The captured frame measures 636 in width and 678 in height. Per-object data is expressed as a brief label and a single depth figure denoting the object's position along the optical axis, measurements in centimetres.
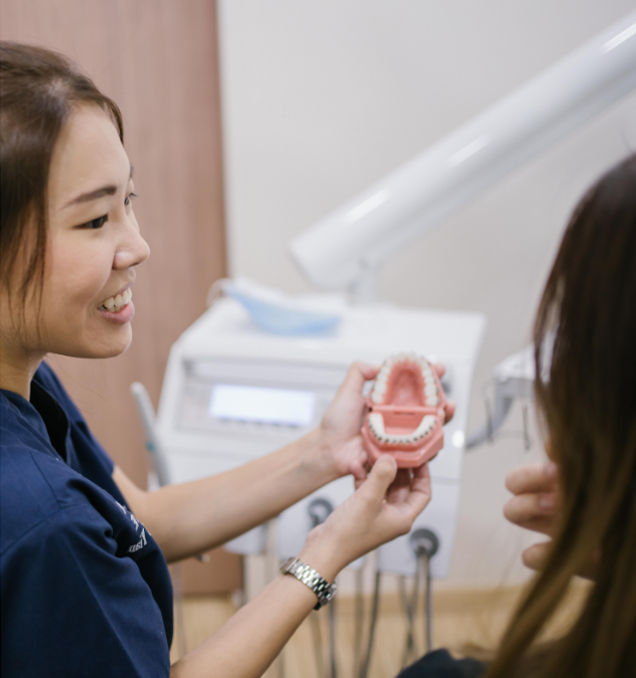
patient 47
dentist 56
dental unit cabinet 106
